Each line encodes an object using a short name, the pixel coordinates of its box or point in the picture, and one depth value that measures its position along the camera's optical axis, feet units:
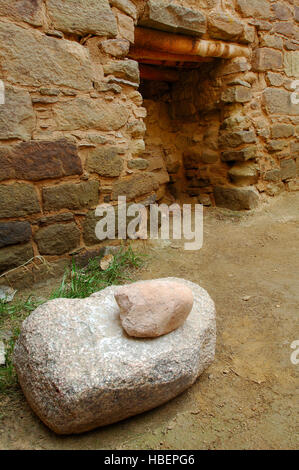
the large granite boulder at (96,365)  3.29
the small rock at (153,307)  3.86
